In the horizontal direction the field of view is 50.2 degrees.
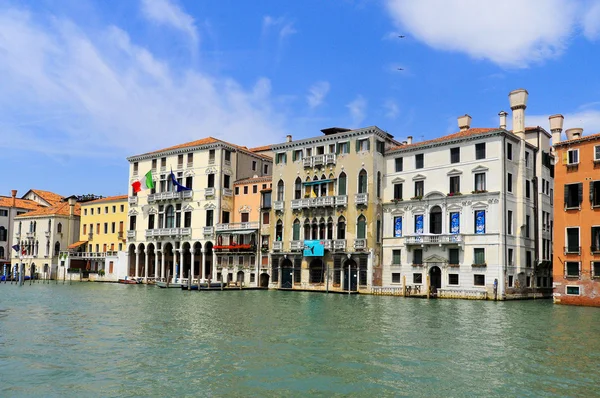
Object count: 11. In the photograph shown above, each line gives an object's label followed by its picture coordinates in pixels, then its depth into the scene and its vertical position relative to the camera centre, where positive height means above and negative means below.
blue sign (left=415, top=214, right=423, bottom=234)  42.50 +2.54
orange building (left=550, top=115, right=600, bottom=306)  32.94 +2.23
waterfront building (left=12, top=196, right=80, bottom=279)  67.50 +2.18
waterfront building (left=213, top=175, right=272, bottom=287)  51.53 +1.69
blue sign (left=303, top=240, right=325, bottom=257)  46.50 +0.92
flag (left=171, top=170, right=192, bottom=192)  54.59 +6.26
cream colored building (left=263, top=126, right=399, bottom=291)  44.66 +3.70
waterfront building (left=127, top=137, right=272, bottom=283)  54.47 +4.87
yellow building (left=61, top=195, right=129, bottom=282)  61.91 +1.64
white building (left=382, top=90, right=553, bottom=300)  38.94 +3.08
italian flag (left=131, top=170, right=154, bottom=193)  56.59 +6.69
